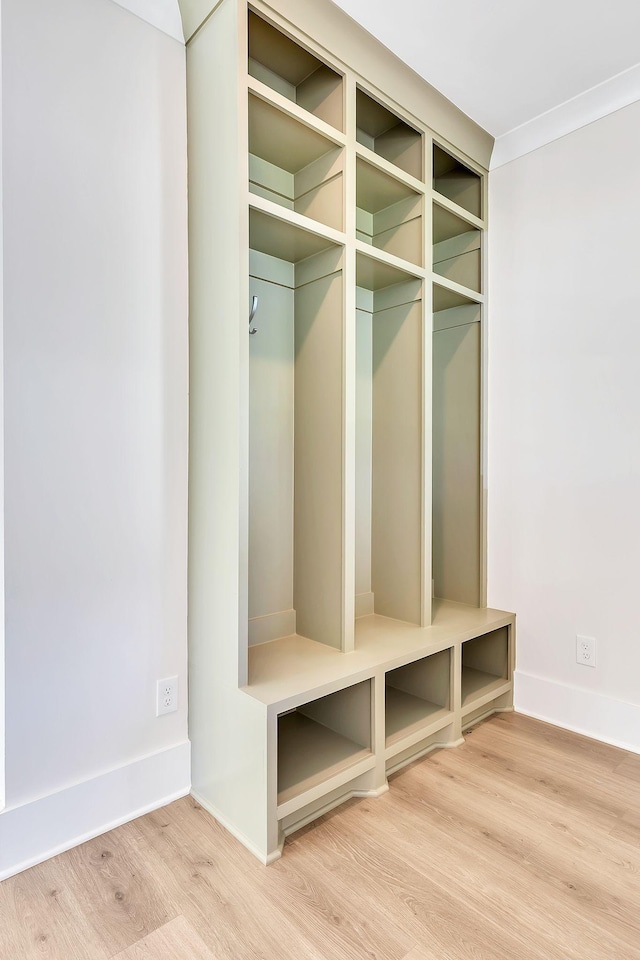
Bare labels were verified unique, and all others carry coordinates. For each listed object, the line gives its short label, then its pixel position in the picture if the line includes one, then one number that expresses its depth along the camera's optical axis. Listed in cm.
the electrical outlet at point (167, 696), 177
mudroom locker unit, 162
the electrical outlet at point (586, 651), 219
